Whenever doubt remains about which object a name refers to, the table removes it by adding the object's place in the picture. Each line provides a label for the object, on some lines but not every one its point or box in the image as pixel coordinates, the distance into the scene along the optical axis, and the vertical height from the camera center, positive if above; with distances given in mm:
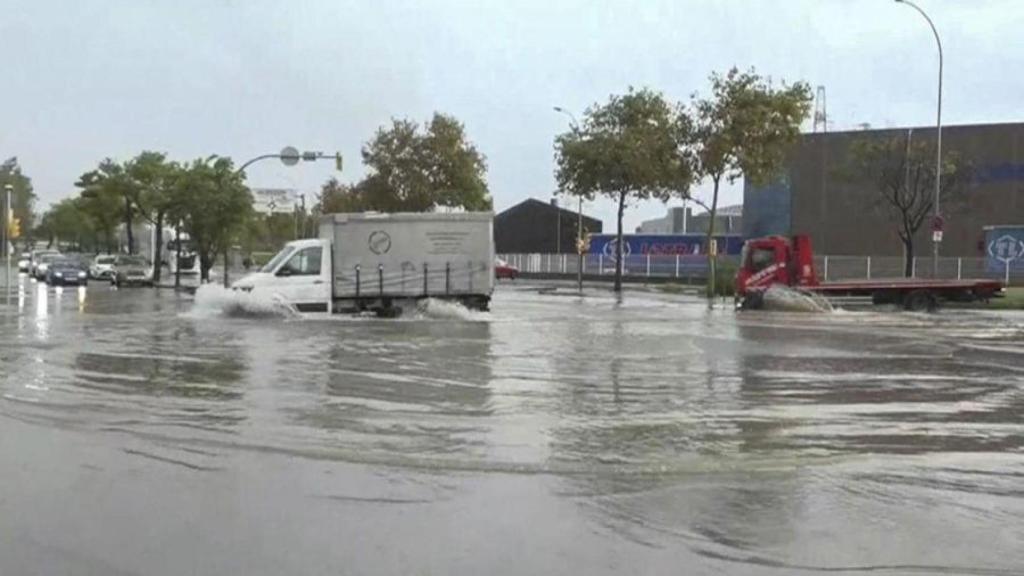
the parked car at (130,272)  54812 -941
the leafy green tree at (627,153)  47031 +4746
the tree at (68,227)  104125 +2443
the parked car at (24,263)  80312 -900
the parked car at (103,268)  64562 -889
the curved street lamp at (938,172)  40812 +3479
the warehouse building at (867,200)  63969 +3981
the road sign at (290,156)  49688 +4317
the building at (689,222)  94975 +4068
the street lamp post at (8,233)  41800 +674
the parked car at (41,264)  60719 -720
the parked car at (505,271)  74094 -793
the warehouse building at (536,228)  98438 +2773
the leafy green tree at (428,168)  58219 +4602
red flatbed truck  35031 -507
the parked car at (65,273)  56062 -1053
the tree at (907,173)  51938 +4410
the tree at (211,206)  52062 +2188
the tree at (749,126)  43438 +5247
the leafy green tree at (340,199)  67125 +3807
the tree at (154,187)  57062 +3523
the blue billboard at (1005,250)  55312 +876
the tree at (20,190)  94750 +5437
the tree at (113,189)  66812 +3853
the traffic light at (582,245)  61750 +835
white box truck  28031 -180
